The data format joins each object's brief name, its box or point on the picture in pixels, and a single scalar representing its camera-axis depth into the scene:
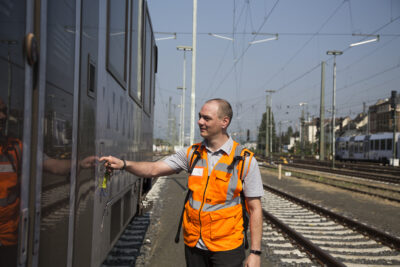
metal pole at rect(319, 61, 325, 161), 41.94
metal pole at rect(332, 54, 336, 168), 35.53
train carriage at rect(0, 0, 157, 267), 1.48
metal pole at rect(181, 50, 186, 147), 33.12
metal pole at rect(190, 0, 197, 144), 19.09
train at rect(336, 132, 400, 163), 40.84
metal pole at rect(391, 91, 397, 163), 27.14
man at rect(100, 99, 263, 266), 2.78
